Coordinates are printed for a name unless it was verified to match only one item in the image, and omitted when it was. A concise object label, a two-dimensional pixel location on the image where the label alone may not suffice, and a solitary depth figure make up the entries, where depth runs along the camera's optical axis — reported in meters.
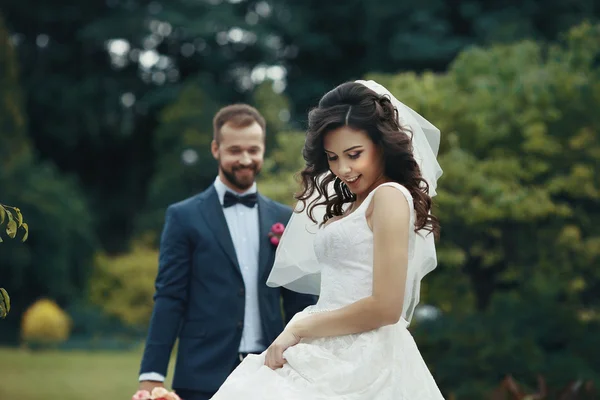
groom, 4.61
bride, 2.97
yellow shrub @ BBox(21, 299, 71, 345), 19.52
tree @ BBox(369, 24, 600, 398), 10.02
